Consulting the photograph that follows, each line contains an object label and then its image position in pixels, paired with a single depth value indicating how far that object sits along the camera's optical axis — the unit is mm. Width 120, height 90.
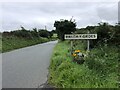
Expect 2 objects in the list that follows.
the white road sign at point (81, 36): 5939
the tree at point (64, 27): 18458
